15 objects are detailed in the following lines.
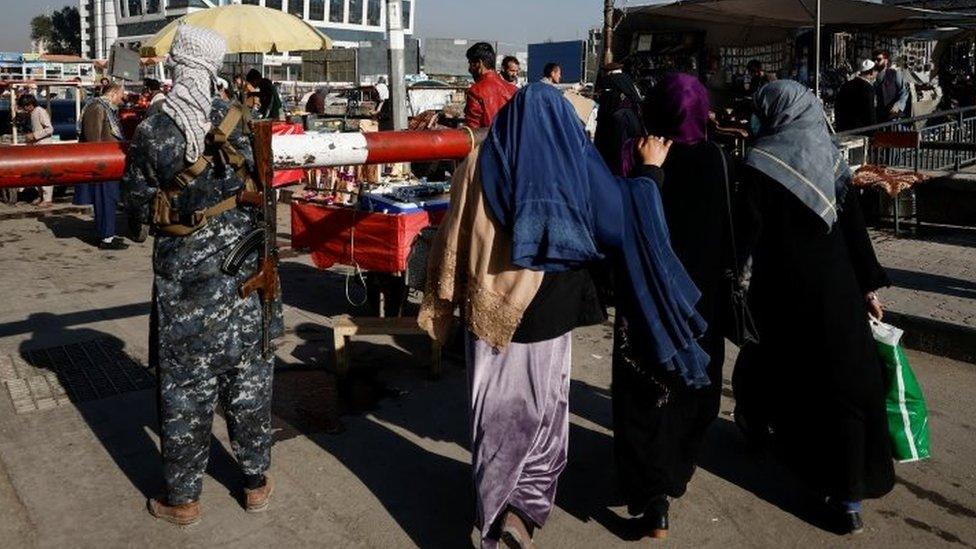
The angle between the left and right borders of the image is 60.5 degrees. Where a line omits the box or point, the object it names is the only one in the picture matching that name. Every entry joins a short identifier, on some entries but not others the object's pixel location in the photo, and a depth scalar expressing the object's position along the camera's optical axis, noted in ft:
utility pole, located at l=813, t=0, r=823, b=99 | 29.86
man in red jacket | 21.85
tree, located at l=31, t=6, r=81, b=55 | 256.11
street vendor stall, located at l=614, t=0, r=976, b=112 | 41.55
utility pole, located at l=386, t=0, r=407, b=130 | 30.66
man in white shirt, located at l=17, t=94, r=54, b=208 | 40.14
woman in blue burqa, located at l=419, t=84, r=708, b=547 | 8.52
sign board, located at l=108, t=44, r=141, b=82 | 47.06
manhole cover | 14.92
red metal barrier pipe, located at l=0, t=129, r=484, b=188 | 10.03
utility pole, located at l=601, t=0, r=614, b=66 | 45.34
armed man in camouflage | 9.45
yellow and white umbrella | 34.32
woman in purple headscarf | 9.95
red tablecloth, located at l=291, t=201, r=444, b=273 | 16.48
